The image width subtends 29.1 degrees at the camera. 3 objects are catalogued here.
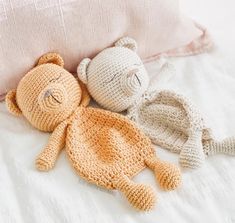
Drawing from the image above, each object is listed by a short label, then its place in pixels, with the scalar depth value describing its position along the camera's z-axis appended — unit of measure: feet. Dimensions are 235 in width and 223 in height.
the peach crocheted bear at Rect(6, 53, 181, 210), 2.84
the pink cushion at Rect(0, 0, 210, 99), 3.14
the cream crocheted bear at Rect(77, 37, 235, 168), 3.05
